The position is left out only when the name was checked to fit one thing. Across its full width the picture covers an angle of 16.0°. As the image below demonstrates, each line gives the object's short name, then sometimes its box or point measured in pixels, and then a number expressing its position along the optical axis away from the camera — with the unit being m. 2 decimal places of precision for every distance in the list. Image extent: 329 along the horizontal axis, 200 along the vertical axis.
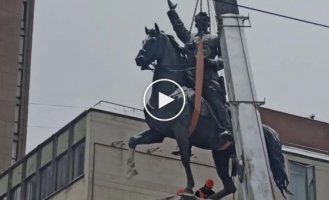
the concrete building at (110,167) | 51.06
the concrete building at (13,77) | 105.88
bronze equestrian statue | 33.56
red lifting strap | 33.50
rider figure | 33.41
